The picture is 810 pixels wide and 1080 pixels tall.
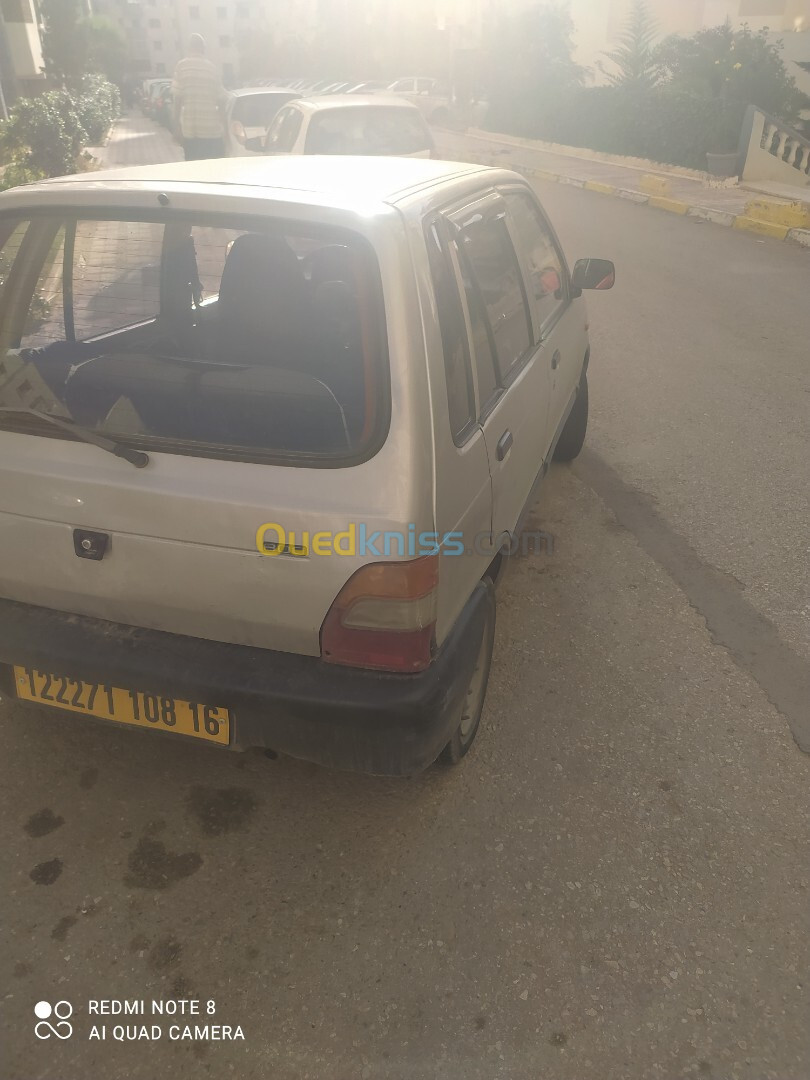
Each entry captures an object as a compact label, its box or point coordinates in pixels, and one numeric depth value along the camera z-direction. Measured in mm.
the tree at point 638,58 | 20891
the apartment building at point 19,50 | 26031
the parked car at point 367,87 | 26806
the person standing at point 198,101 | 9445
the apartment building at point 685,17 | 21141
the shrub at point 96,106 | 23984
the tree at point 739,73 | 17266
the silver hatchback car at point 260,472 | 2016
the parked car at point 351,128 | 7895
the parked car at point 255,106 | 12766
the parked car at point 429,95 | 32562
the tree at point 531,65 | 25516
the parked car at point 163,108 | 27503
